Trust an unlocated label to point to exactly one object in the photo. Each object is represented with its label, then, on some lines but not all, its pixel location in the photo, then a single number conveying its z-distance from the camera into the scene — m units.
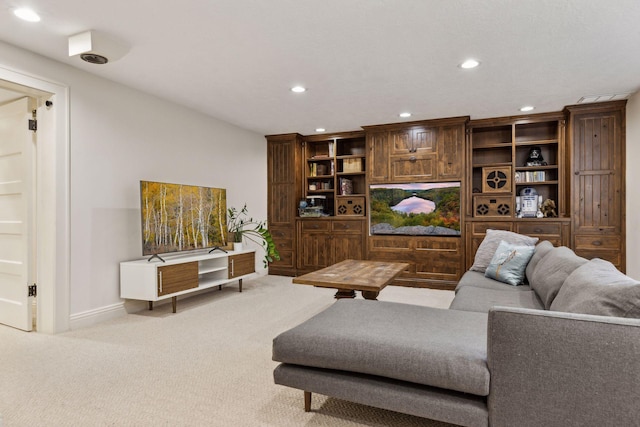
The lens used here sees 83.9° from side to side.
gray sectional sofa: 1.24
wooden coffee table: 2.88
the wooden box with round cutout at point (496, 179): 4.92
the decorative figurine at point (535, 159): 4.93
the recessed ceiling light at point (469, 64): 3.12
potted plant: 5.01
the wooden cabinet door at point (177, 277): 3.58
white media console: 3.54
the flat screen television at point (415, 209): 5.08
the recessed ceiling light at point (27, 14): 2.36
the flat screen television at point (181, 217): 3.76
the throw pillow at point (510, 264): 3.16
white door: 3.24
